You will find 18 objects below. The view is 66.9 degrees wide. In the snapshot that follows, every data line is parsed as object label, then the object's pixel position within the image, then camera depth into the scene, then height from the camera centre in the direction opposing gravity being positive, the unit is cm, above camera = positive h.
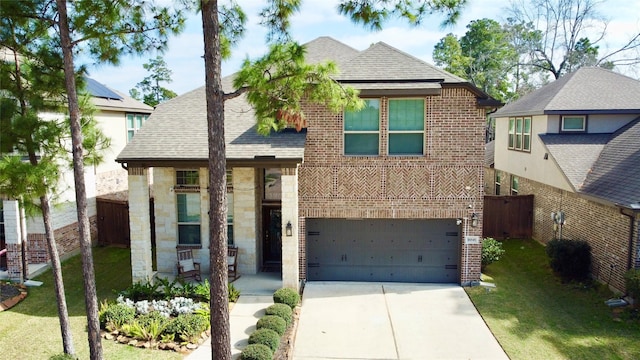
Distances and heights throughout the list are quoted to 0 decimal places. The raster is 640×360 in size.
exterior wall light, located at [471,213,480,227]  1280 -184
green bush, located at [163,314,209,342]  948 -345
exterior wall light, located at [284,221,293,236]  1191 -191
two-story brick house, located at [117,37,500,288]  1209 -80
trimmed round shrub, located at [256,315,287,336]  950 -340
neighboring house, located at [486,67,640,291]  1214 -35
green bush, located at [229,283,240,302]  1157 -341
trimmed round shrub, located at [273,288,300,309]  1116 -336
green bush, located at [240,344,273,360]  830 -346
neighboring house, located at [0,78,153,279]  1281 -133
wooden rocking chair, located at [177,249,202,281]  1302 -306
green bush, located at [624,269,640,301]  1059 -295
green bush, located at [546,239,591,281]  1330 -306
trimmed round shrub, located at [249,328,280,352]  888 -344
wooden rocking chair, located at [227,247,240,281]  1311 -298
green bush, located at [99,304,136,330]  988 -336
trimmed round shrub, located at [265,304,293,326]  1020 -339
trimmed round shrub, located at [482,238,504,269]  1396 -295
